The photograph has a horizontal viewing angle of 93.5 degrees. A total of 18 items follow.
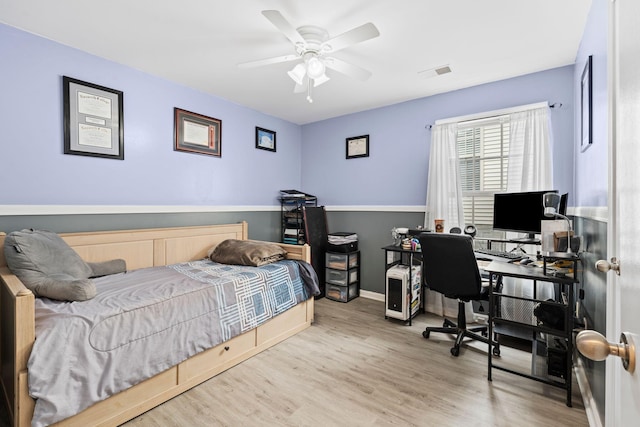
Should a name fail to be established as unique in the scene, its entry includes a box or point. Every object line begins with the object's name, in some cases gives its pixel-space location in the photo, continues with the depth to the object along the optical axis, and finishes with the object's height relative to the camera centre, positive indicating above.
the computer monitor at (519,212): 2.41 -0.01
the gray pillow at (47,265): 1.71 -0.35
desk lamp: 1.93 +0.04
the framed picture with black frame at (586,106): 1.88 +0.71
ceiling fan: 1.97 +1.08
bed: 1.36 -0.70
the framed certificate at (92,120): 2.35 +0.75
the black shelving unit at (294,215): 3.97 -0.06
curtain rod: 2.73 +0.97
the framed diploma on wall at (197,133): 3.09 +0.84
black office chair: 2.31 -0.49
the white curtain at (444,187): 3.22 +0.26
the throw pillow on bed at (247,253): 2.83 -0.41
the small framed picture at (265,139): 3.92 +0.96
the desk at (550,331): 1.83 -0.75
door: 0.55 +0.03
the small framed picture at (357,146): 3.92 +0.85
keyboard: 2.40 -0.37
